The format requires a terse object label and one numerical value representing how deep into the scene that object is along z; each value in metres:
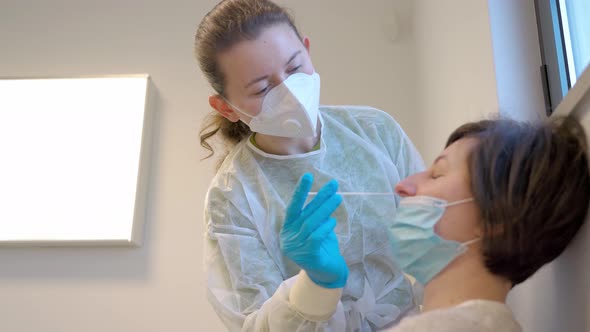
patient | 0.98
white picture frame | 2.48
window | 1.42
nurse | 1.38
